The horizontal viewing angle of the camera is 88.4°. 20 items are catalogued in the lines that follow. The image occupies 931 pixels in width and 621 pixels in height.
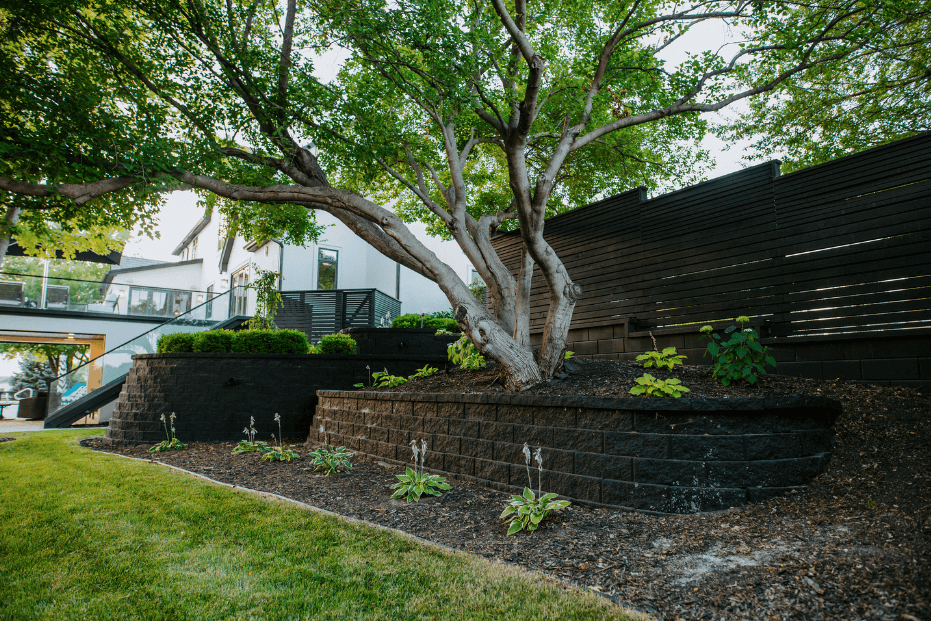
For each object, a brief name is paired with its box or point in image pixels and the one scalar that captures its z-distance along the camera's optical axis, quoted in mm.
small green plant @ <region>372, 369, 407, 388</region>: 7359
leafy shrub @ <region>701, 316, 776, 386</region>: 4408
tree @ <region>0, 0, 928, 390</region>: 5496
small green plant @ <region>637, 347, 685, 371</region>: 5124
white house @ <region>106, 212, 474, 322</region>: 16219
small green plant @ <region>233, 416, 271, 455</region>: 7137
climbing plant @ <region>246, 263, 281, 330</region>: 10688
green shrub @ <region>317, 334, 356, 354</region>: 9219
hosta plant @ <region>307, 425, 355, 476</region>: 5637
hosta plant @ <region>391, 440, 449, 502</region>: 4492
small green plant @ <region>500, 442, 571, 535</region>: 3525
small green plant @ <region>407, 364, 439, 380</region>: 7492
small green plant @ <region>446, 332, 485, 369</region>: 7008
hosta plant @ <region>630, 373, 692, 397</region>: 4043
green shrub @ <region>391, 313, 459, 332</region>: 11586
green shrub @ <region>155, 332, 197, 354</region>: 8977
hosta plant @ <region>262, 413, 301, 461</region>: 6402
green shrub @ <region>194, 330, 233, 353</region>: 8852
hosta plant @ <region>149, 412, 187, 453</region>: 7531
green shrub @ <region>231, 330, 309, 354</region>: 8945
